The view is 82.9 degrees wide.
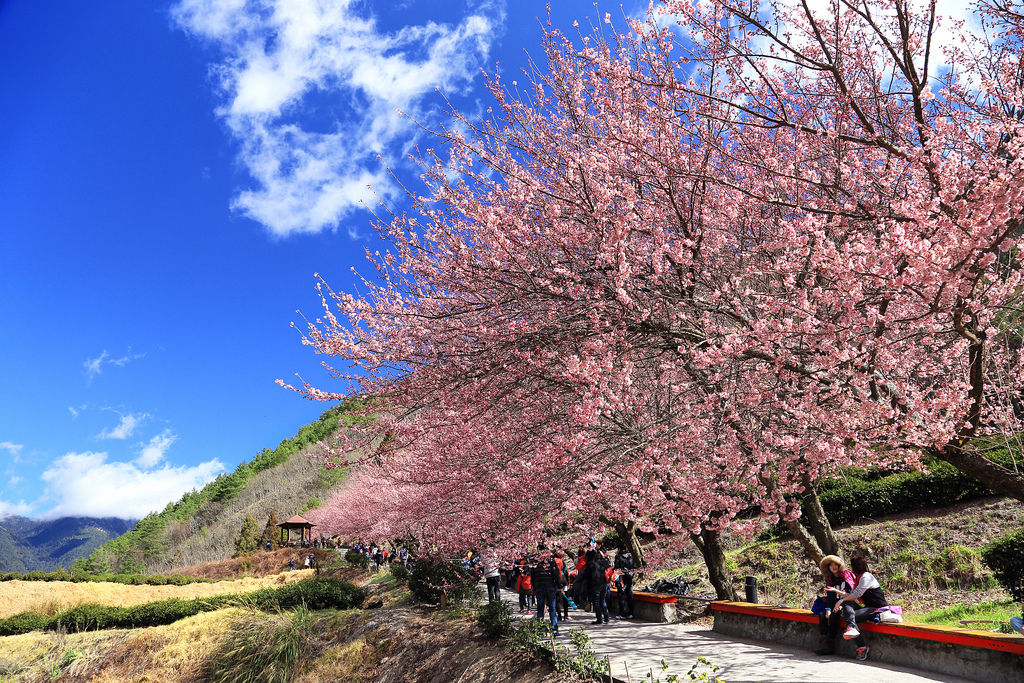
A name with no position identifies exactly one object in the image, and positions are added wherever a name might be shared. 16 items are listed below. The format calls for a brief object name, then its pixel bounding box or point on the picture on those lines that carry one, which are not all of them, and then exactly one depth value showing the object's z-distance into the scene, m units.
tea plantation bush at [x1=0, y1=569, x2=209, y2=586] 28.56
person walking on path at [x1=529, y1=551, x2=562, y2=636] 11.00
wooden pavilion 48.50
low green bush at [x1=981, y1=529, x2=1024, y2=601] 8.44
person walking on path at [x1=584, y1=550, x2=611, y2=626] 11.43
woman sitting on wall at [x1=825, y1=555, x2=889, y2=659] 6.80
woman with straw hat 6.98
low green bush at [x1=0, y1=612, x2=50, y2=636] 17.48
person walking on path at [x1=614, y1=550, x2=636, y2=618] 11.82
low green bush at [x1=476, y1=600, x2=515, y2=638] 9.96
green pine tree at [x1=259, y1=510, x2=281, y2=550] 55.41
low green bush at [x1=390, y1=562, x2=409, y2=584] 21.16
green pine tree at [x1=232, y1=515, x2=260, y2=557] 55.20
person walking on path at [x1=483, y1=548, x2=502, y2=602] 14.36
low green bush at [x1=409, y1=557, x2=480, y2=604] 14.73
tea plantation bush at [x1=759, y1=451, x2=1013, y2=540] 14.16
